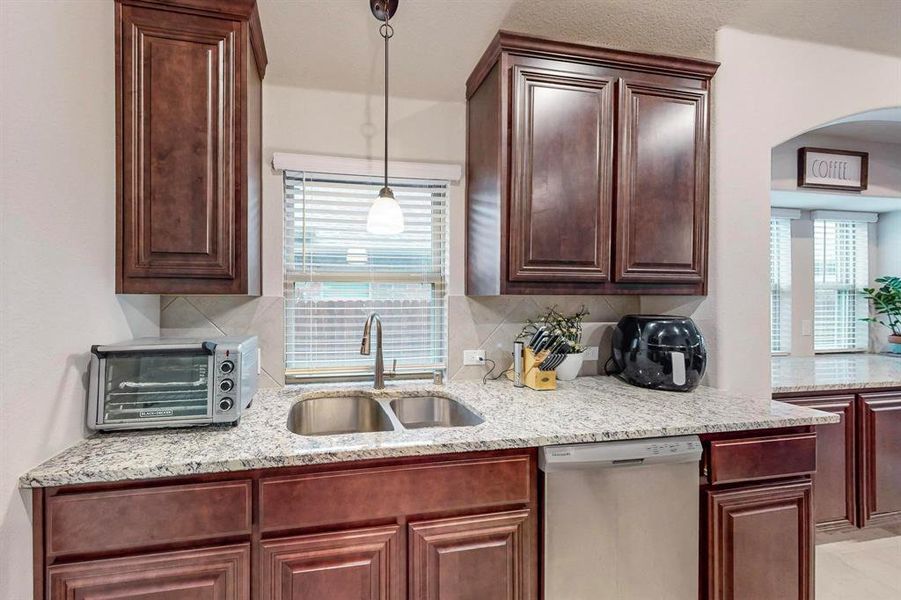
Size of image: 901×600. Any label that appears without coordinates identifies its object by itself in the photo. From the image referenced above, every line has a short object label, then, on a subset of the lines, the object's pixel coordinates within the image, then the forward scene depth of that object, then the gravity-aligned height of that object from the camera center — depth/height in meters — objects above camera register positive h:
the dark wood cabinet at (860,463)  2.50 -1.00
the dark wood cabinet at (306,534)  1.12 -0.69
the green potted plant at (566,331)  2.11 -0.18
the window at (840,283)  3.53 +0.12
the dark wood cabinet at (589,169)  1.78 +0.57
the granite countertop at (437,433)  1.16 -0.45
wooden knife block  2.00 -0.38
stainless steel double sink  1.92 -0.54
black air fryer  1.88 -0.25
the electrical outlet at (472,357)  2.21 -0.31
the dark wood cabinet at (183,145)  1.45 +0.54
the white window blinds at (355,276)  2.07 +0.11
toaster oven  1.34 -0.29
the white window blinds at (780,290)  3.37 +0.06
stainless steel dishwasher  1.38 -0.76
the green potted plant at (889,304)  3.39 -0.05
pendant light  1.67 +0.33
